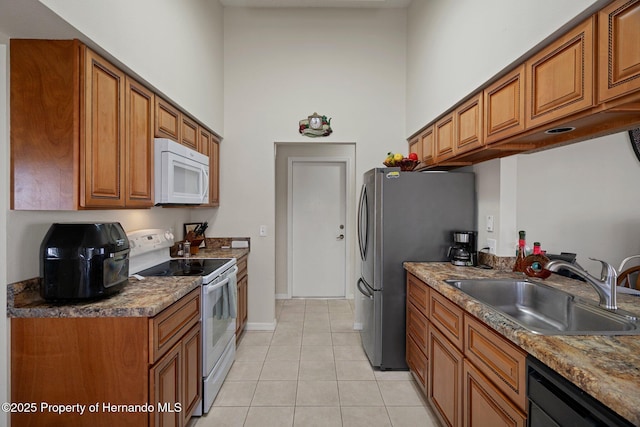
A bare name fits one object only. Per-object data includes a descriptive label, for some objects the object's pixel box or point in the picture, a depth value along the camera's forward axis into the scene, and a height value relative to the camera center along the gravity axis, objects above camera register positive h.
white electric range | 2.06 -0.57
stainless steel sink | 1.22 -0.47
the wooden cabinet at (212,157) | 2.92 +0.54
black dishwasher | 0.81 -0.55
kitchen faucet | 1.32 -0.30
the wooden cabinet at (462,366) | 1.18 -0.74
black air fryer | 1.40 -0.25
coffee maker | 2.35 -0.30
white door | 4.53 -0.27
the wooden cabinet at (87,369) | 1.36 -0.71
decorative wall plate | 3.39 +0.93
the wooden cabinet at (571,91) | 1.06 +0.52
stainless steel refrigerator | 2.52 -0.13
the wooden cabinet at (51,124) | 1.41 +0.38
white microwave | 2.05 +0.26
